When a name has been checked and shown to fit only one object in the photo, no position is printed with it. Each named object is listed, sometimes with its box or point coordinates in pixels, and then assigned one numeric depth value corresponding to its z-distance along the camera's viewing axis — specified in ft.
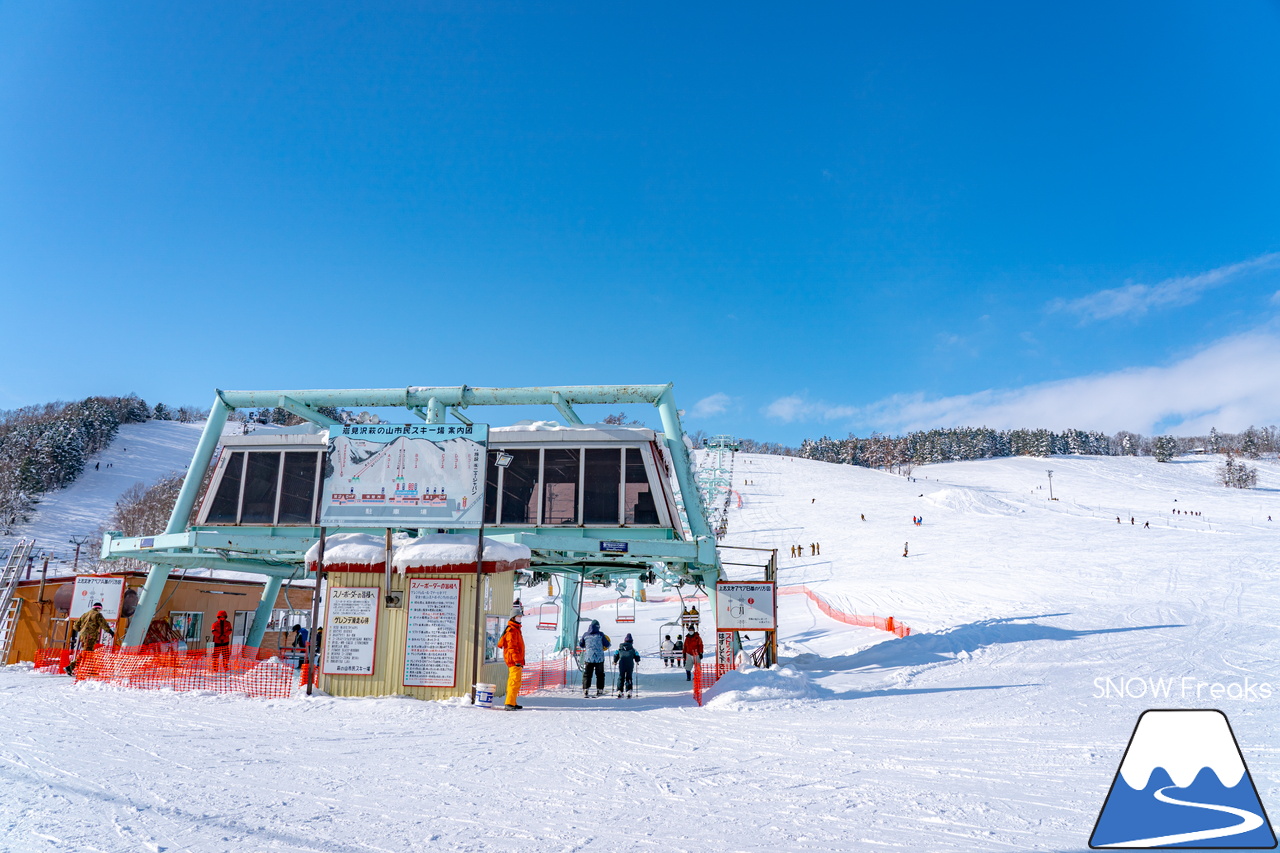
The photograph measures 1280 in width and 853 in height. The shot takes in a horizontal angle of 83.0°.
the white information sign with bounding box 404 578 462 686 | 44.83
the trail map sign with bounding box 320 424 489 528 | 47.14
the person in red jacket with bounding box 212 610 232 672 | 58.54
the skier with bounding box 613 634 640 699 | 51.44
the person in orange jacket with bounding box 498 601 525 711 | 43.19
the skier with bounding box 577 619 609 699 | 52.54
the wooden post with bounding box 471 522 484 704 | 44.52
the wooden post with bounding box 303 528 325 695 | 40.24
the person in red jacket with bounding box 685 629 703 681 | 53.95
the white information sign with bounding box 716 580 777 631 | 57.98
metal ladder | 64.44
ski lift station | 45.55
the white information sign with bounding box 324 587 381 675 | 45.42
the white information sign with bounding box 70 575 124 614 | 63.87
